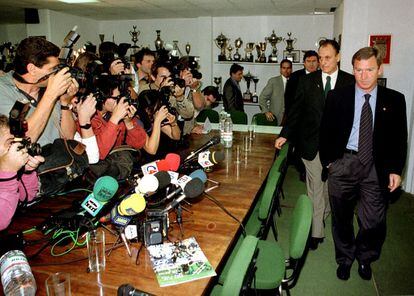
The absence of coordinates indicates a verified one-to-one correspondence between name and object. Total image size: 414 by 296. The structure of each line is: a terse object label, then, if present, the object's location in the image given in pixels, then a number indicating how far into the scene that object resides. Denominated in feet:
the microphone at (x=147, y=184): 5.48
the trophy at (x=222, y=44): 25.53
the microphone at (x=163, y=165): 7.13
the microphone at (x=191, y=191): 5.66
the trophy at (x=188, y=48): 26.46
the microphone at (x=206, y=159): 8.68
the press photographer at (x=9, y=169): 5.25
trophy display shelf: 25.20
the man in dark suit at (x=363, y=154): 8.37
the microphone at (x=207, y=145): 8.08
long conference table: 4.51
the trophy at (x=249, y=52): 25.22
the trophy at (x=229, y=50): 25.80
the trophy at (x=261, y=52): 24.86
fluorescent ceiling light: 19.62
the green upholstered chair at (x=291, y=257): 6.14
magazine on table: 4.66
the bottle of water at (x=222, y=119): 13.35
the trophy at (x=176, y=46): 25.55
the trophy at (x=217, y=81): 26.00
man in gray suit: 20.15
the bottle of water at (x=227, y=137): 11.80
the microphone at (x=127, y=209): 5.10
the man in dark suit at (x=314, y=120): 9.90
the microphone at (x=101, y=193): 5.45
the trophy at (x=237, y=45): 25.30
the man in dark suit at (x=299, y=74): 16.39
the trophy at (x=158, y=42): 25.90
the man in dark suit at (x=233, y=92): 20.52
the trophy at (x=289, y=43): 24.33
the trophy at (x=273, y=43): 24.44
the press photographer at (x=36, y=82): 6.86
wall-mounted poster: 15.75
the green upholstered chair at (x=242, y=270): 4.45
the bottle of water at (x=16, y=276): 4.09
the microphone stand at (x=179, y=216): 6.08
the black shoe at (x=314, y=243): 10.75
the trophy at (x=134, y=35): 27.22
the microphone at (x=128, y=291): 3.47
